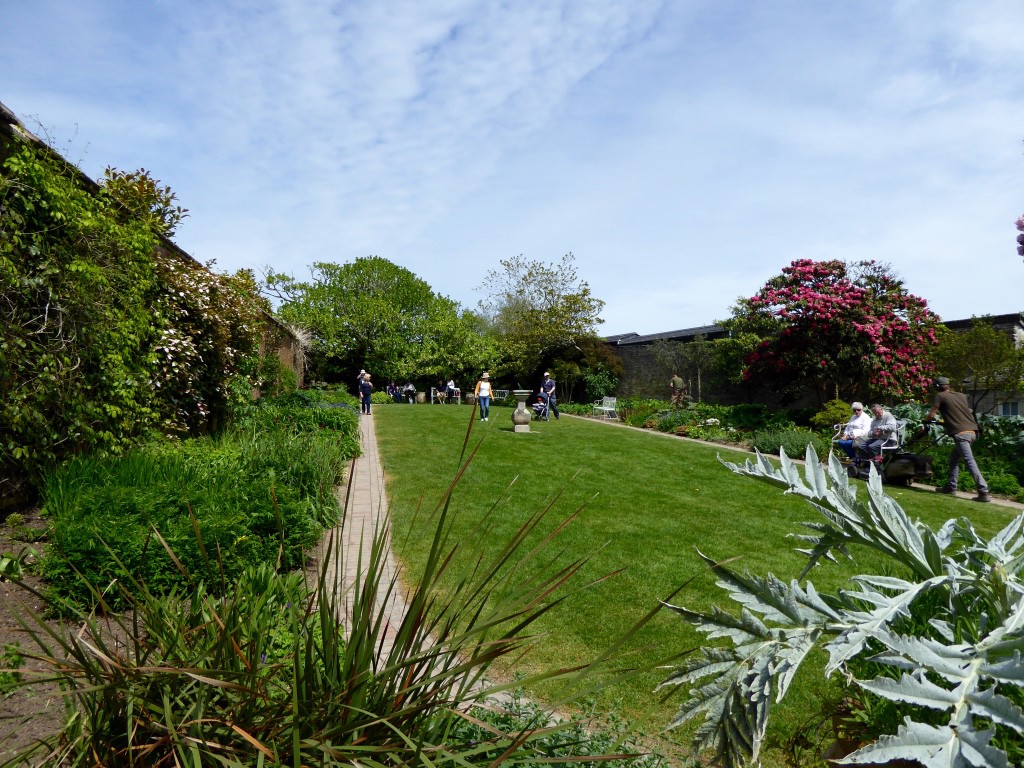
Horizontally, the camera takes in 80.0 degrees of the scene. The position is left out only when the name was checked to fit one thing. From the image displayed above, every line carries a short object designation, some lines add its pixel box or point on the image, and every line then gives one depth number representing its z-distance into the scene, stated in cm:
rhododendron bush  1582
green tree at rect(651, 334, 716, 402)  2348
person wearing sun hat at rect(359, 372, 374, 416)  2016
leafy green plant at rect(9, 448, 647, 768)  150
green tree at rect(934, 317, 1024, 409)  1246
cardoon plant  145
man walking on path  919
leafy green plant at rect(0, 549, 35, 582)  416
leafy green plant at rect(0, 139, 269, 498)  539
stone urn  1531
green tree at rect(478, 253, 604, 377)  2969
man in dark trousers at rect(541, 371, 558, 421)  1947
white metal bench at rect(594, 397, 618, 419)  2403
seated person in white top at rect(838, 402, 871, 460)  1063
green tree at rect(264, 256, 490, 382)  3391
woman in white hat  1608
